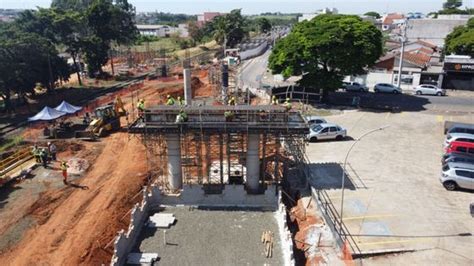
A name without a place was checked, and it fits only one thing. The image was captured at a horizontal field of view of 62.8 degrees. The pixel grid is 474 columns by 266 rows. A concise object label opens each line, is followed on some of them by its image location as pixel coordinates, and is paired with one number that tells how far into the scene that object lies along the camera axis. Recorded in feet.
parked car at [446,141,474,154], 91.63
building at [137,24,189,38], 505.91
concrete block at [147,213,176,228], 71.10
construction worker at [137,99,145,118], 76.36
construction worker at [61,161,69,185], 88.85
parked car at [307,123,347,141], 107.04
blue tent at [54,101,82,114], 125.09
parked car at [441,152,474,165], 83.84
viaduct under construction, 74.38
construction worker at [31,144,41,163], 99.55
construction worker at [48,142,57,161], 102.83
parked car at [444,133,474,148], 95.20
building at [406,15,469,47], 293.84
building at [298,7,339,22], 486.38
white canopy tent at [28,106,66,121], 118.93
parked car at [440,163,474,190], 77.97
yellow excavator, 119.14
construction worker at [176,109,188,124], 73.67
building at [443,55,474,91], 162.40
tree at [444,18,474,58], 193.36
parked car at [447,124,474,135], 102.59
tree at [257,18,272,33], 451.53
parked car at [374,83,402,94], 162.91
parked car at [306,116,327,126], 112.43
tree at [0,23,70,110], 142.82
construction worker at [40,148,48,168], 98.41
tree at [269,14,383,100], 131.75
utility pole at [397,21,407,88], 159.53
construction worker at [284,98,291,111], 75.87
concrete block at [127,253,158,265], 61.52
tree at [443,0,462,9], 611.92
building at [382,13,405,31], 474.49
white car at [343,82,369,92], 166.81
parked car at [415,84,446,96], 158.51
